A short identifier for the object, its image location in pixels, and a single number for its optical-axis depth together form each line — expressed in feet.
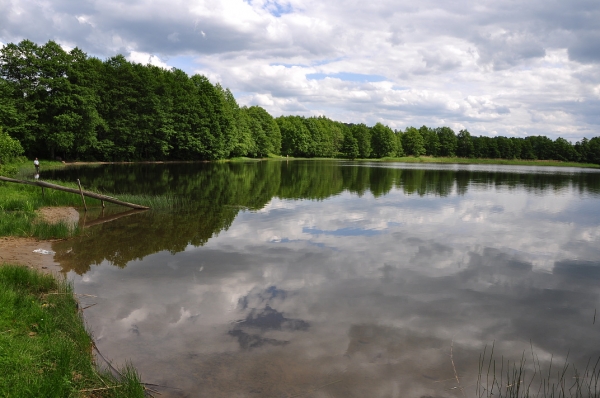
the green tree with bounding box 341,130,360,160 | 470.51
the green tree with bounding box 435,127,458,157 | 514.27
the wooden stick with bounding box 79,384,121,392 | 21.35
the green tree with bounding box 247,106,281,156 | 365.20
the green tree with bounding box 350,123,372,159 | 475.31
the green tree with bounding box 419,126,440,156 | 515.91
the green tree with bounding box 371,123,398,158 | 475.72
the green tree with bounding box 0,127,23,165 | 101.55
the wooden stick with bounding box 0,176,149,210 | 75.34
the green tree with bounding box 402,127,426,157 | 503.28
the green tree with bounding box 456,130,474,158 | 518.37
